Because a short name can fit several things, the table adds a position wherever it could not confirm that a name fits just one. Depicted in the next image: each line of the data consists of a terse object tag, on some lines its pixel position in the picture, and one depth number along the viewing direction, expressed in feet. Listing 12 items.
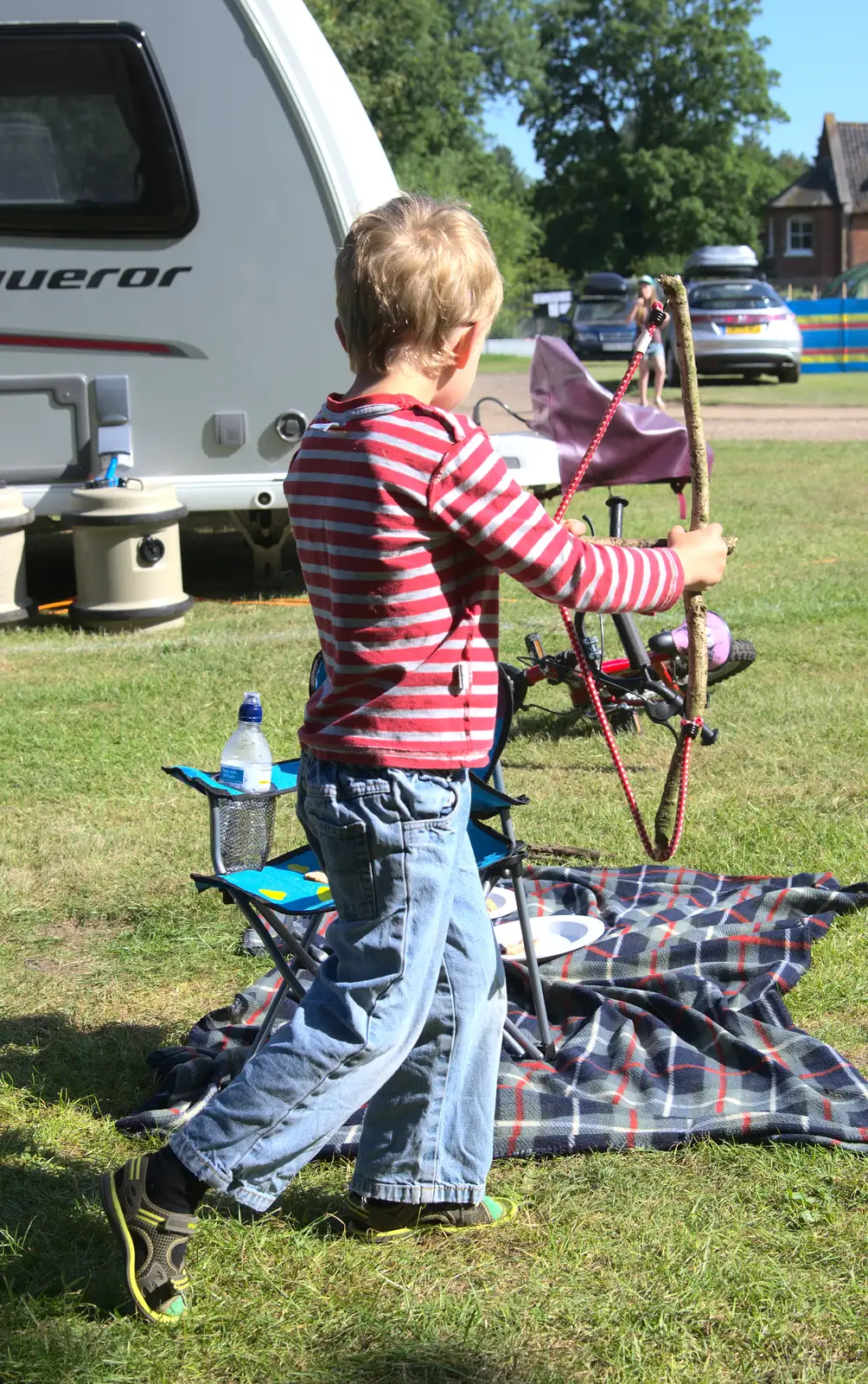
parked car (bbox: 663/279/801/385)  77.77
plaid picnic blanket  9.57
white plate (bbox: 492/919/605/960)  12.14
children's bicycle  16.67
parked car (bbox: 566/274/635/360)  100.58
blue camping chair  9.36
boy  7.23
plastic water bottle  10.65
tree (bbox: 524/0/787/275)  201.05
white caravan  22.71
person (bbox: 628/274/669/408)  47.88
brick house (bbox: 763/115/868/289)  216.33
